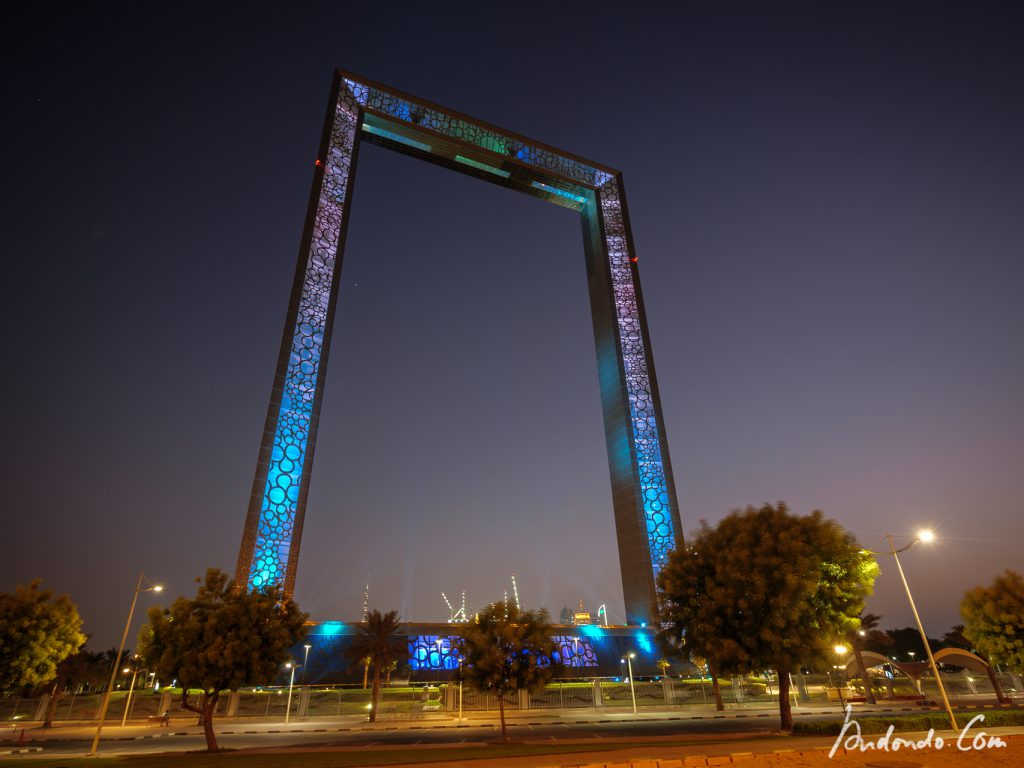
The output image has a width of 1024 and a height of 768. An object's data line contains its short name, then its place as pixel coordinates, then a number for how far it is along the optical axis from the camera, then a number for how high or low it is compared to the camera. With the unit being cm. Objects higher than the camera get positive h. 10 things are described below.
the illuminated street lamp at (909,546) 2134 +427
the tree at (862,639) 4138 +270
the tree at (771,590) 2241 +315
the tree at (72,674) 3773 +151
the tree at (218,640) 2209 +186
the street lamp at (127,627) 2049 +245
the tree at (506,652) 2389 +122
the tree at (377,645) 4309 +290
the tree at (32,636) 3019 +292
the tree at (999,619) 3219 +268
